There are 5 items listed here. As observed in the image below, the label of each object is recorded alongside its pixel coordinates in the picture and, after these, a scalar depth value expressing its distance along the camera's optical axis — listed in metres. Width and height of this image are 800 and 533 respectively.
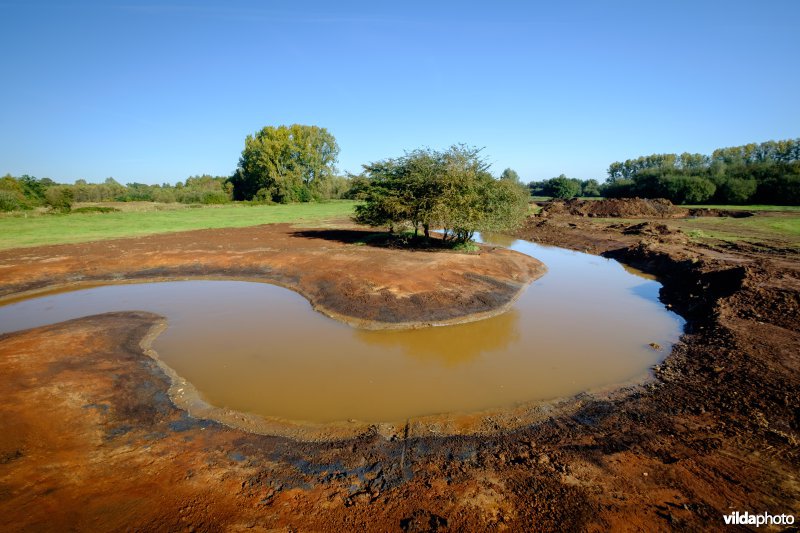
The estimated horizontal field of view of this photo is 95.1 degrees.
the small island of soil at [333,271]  12.27
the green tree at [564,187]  81.59
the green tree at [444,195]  18.33
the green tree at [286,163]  59.16
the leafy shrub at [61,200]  39.52
